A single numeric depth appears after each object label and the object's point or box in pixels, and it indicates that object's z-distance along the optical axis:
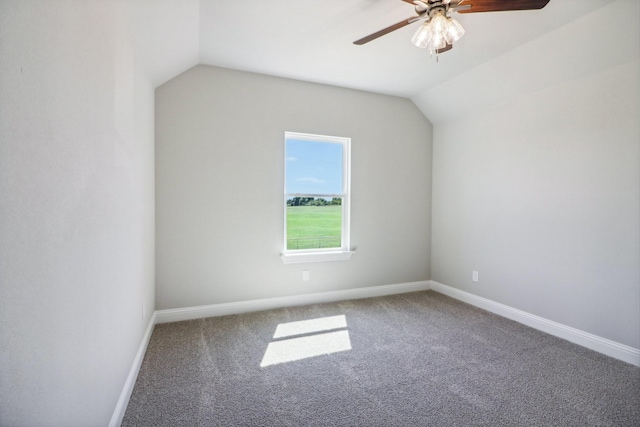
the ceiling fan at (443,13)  1.78
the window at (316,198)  3.70
